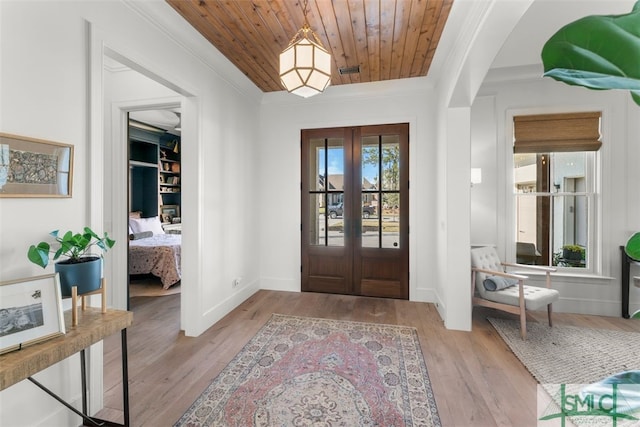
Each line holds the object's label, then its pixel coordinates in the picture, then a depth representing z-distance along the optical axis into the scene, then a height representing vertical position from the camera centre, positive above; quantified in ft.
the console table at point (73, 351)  3.68 -2.00
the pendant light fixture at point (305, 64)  6.59 +3.53
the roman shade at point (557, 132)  11.14 +3.17
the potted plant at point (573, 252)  11.59 -1.71
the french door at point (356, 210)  12.73 +0.06
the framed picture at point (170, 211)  20.80 +0.06
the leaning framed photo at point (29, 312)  3.90 -1.46
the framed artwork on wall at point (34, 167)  4.51 +0.78
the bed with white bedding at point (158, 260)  13.84 -2.41
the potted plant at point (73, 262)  4.51 -0.87
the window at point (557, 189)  11.29 +0.92
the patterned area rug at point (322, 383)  5.75 -4.13
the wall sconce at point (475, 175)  10.78 +1.38
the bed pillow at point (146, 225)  16.47 -0.80
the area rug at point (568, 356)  6.28 -4.08
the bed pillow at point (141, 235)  15.70 -1.32
